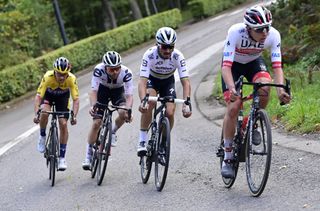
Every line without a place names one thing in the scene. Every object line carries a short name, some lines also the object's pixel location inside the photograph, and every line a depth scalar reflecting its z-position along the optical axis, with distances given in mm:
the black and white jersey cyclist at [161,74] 16406
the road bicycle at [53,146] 20016
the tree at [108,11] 90987
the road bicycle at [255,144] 13234
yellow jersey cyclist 20359
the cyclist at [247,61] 13539
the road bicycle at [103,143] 18562
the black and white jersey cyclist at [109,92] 19187
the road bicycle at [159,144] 16187
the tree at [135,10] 93375
